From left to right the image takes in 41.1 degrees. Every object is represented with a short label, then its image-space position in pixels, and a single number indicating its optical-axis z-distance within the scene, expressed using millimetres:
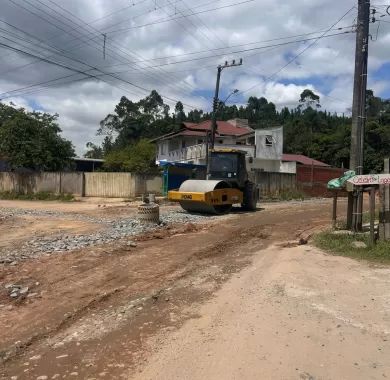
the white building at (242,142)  56188
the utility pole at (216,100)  35712
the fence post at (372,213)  12258
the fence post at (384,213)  12508
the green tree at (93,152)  98250
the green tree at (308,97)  112188
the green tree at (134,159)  58844
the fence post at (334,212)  15156
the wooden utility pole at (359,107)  14594
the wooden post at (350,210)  14938
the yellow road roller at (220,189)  22000
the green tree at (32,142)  40906
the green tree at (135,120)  89875
